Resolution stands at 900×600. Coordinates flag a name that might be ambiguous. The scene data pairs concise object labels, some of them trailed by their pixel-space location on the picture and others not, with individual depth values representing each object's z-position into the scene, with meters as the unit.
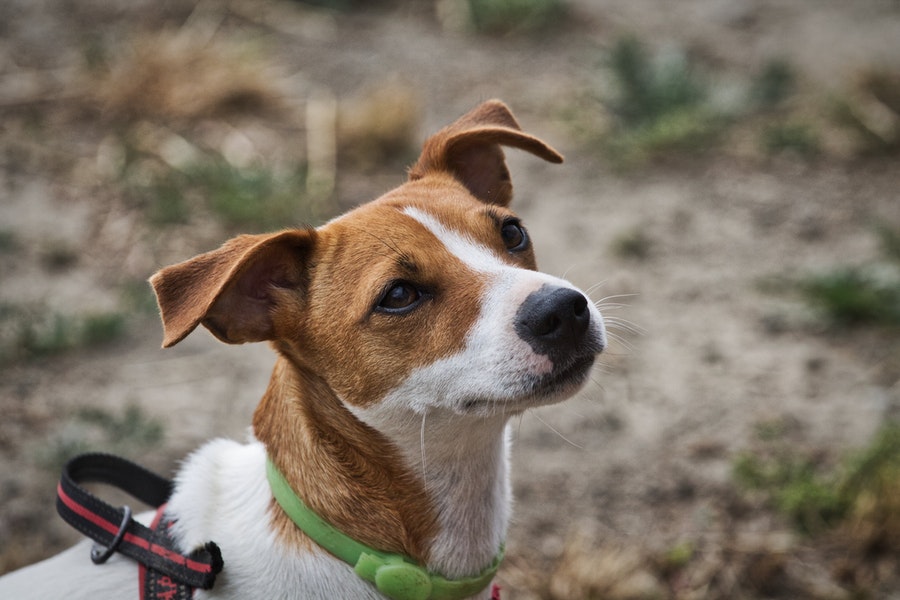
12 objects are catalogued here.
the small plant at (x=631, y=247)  5.62
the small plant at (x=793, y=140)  6.44
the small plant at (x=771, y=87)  6.87
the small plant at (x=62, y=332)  4.81
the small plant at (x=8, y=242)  5.63
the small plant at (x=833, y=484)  3.52
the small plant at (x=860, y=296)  4.79
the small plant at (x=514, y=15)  8.55
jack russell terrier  2.28
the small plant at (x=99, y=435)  4.04
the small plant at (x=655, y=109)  6.58
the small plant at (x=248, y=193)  5.96
